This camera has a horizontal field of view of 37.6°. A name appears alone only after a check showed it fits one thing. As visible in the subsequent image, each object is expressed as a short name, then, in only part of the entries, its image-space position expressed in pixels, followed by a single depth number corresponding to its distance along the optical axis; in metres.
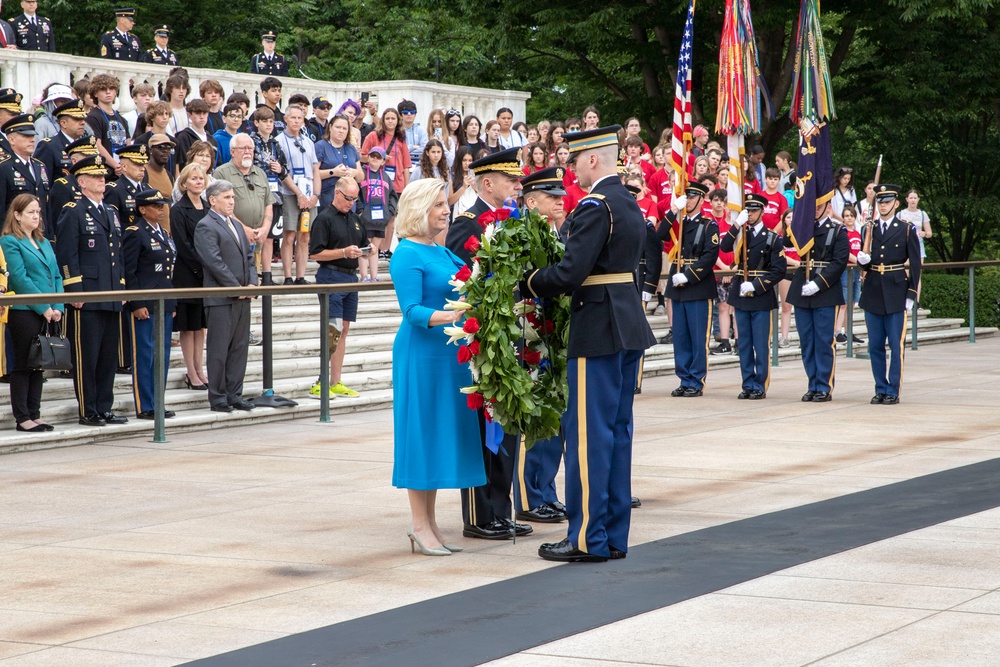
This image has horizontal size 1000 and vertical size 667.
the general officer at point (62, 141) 13.12
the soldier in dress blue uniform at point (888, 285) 14.13
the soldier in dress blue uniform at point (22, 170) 12.31
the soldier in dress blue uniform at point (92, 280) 11.54
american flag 16.08
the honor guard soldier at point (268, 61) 22.06
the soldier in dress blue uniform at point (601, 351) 7.01
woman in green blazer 10.98
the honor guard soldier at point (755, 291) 14.76
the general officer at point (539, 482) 8.26
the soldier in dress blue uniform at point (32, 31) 19.34
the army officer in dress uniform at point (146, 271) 12.03
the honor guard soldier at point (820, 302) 14.47
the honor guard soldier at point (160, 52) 20.22
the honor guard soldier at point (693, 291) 15.04
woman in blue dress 7.20
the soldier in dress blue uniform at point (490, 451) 7.73
